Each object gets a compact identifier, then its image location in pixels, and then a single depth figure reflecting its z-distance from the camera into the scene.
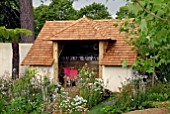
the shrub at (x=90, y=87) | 10.08
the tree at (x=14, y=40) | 11.65
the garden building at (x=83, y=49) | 12.88
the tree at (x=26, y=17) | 17.55
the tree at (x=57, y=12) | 25.61
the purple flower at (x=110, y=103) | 9.52
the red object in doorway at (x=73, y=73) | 11.95
